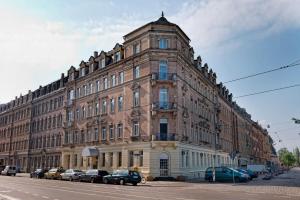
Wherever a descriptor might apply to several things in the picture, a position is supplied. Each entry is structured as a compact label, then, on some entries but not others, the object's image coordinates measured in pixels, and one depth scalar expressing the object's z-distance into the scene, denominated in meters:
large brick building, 26.57
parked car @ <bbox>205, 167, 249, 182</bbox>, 24.26
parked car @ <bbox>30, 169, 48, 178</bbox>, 32.65
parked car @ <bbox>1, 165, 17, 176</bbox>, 36.75
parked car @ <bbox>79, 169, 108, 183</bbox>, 24.32
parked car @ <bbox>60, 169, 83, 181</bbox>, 27.23
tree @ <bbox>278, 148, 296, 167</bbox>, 106.10
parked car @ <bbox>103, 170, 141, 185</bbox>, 21.33
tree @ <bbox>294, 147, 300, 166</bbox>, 127.09
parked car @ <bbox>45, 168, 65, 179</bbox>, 30.41
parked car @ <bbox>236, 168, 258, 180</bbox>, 29.20
